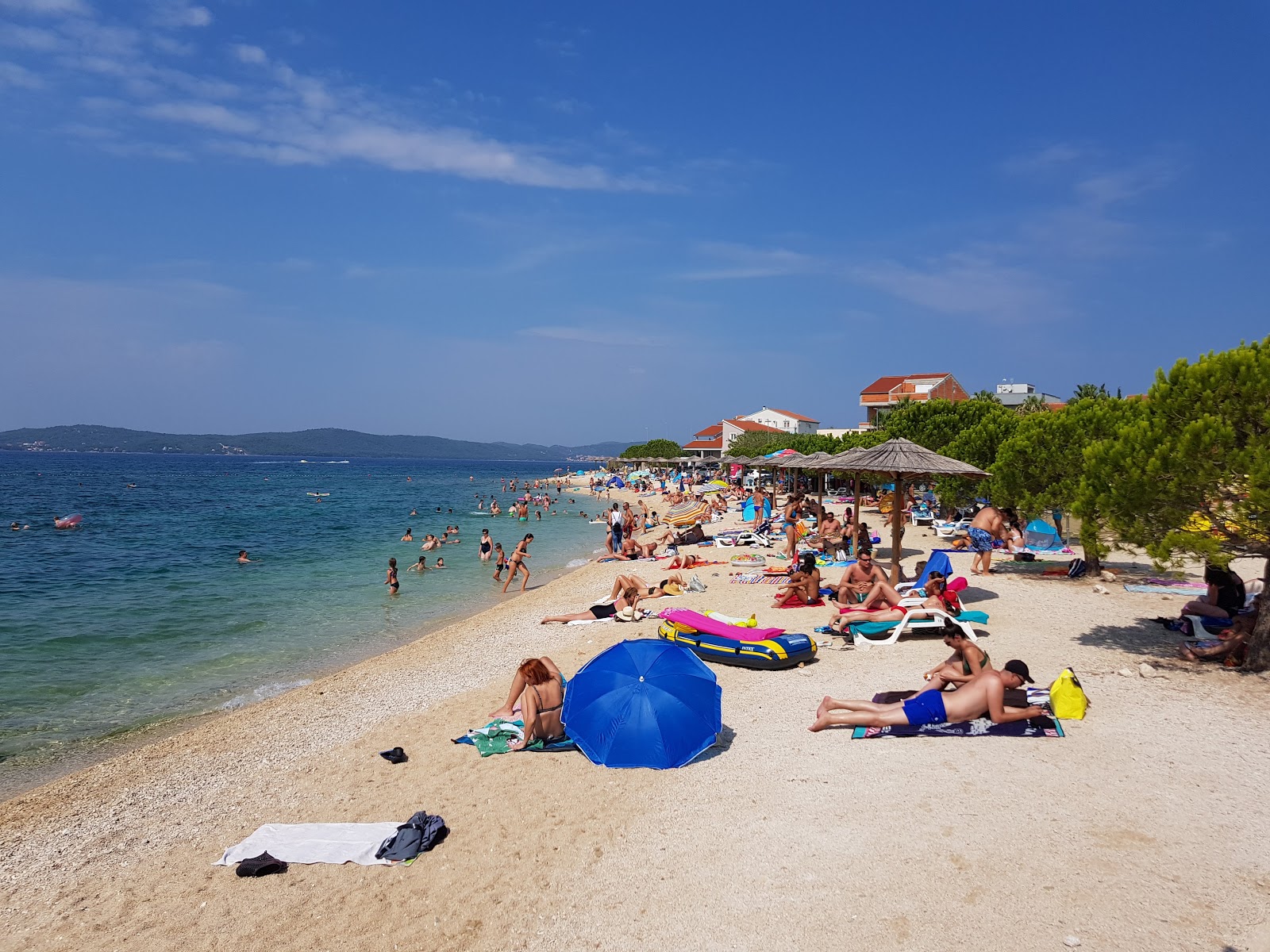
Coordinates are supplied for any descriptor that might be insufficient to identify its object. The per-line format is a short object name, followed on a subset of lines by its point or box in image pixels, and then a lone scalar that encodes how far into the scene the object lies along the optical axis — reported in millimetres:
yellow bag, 6188
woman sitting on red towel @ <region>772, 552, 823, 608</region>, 11336
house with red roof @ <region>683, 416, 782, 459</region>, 82500
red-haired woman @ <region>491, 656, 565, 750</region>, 6348
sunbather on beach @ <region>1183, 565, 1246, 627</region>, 7945
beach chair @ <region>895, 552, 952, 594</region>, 10484
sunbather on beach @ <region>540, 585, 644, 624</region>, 11617
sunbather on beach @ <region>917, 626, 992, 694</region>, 6270
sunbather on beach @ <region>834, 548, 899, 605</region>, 10617
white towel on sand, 4828
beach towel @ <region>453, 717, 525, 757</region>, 6395
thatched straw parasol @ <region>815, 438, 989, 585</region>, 11180
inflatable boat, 8242
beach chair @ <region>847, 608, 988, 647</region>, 8953
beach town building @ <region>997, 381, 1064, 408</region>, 53531
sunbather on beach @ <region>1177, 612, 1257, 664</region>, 7281
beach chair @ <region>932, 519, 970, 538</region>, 19178
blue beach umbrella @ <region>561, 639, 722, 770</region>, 5902
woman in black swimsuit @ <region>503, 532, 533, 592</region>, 17062
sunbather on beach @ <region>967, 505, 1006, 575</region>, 13000
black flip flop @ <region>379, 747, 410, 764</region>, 6520
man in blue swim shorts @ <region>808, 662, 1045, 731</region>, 5965
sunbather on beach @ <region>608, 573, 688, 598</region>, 13336
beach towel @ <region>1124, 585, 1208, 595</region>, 10797
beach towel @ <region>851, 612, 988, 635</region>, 9086
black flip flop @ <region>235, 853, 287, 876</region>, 4754
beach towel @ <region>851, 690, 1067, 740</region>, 5875
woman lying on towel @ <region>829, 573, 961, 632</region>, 9156
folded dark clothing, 4785
